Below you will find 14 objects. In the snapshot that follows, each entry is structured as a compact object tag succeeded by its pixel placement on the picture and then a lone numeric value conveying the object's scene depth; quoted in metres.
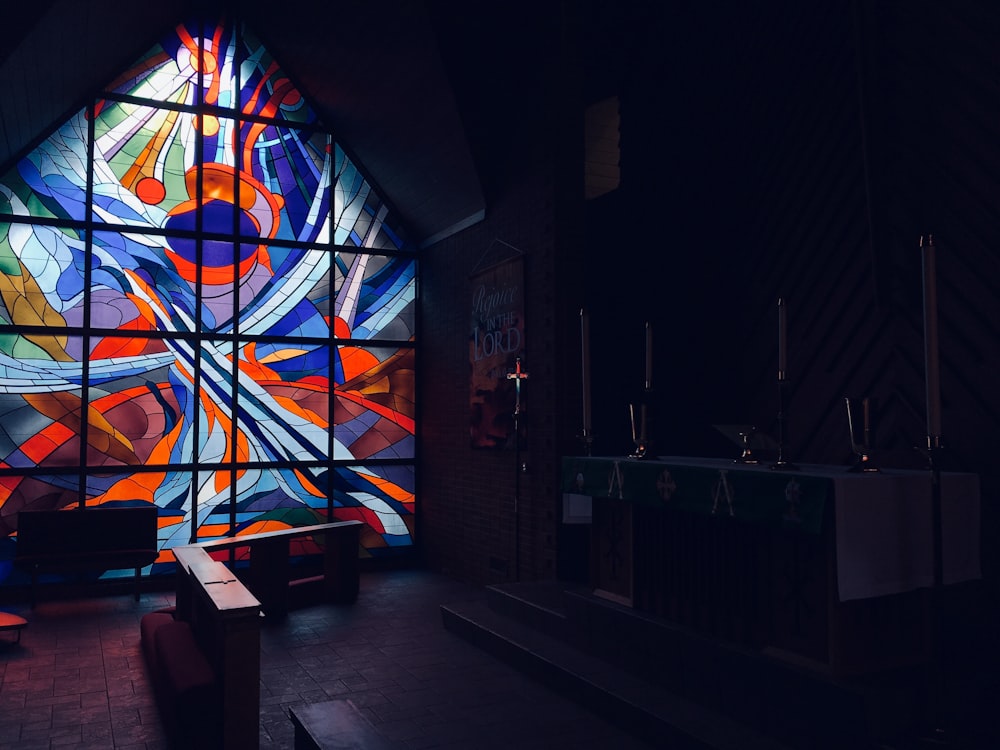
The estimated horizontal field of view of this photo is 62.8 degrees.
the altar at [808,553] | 3.22
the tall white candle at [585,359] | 4.97
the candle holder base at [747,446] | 4.13
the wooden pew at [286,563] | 6.52
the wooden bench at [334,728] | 3.47
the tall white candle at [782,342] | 3.60
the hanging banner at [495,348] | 7.02
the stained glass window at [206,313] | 7.45
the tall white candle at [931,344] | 2.87
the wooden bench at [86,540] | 6.84
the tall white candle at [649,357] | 4.51
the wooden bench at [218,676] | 3.54
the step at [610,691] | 3.46
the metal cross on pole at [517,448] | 6.23
